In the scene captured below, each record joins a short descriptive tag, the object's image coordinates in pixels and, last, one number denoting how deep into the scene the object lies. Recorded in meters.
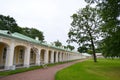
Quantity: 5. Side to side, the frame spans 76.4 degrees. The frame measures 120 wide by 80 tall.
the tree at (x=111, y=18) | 7.51
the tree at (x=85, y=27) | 20.36
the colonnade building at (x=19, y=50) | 9.63
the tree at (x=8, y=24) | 27.07
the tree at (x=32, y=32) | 36.70
